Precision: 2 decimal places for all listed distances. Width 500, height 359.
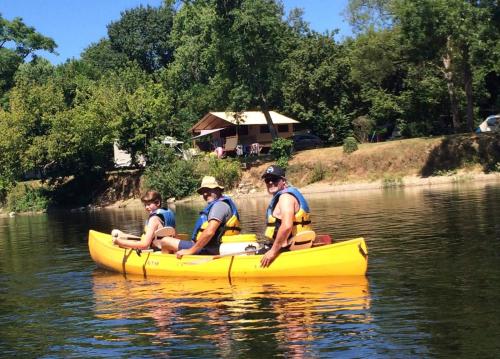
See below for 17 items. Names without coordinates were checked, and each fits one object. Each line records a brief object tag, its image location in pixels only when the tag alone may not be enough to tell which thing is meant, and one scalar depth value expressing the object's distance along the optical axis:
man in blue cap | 10.92
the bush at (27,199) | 47.84
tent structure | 52.69
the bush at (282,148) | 45.44
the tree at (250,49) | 43.88
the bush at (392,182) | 39.67
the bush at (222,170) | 44.38
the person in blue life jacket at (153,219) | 13.25
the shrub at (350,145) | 43.94
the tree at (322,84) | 51.16
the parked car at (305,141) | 51.06
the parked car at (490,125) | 43.01
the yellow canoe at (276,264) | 11.23
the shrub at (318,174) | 43.31
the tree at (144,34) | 77.62
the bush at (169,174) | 43.66
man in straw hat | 12.05
